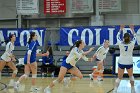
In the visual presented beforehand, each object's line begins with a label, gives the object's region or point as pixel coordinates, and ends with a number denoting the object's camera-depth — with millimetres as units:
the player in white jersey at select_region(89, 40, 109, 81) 16516
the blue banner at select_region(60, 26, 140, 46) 21469
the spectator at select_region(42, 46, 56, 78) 19984
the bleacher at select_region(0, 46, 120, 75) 21875
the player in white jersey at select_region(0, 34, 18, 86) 13891
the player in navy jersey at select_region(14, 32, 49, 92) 12000
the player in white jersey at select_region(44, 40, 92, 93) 10820
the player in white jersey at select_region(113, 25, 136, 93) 10727
